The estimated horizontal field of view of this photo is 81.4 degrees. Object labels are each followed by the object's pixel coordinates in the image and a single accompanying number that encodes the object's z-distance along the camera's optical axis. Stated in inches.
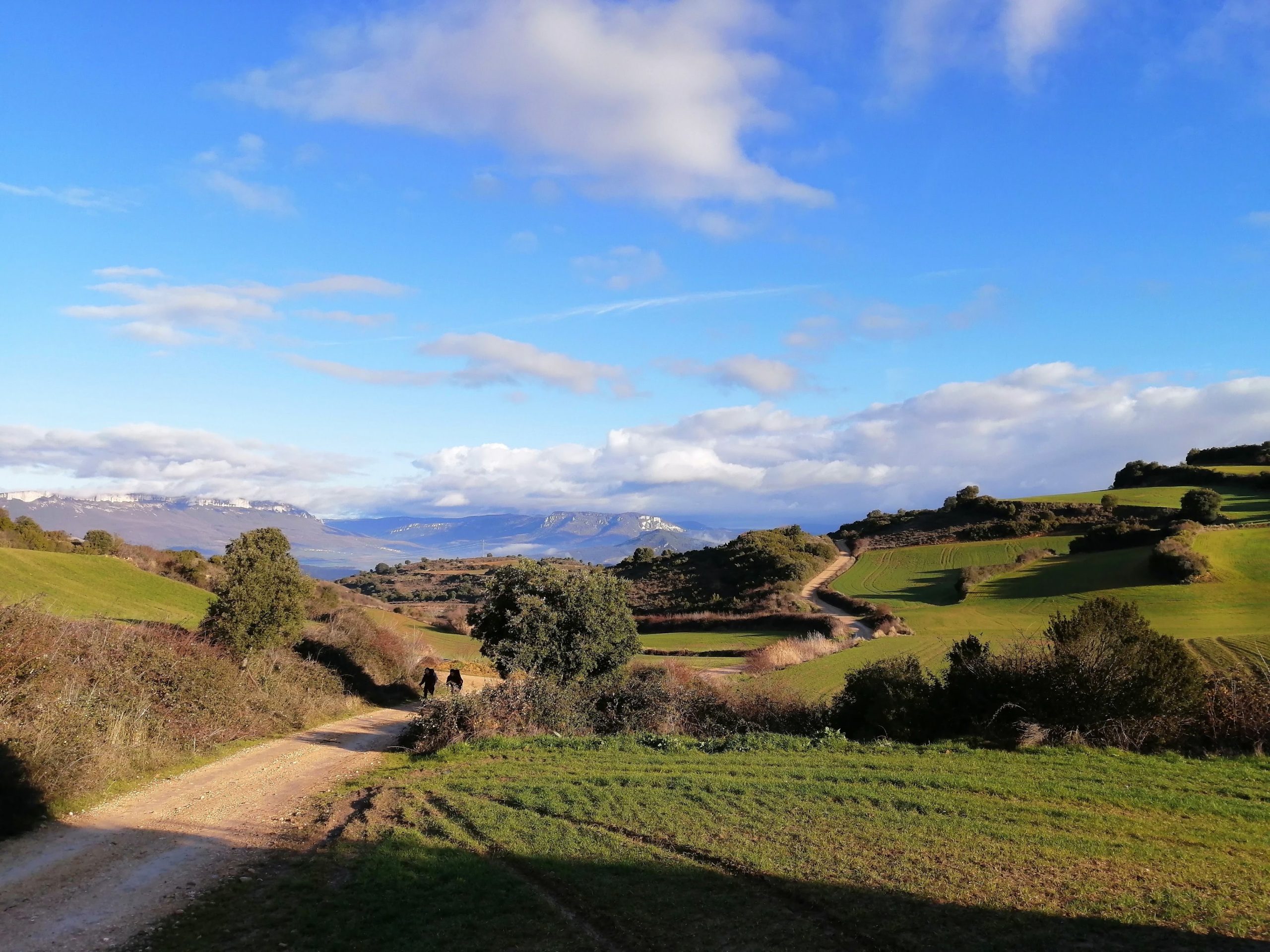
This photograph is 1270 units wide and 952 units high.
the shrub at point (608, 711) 715.4
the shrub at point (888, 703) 705.6
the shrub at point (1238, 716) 555.8
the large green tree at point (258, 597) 875.4
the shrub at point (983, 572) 2100.1
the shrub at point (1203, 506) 2308.1
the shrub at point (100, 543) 2011.6
